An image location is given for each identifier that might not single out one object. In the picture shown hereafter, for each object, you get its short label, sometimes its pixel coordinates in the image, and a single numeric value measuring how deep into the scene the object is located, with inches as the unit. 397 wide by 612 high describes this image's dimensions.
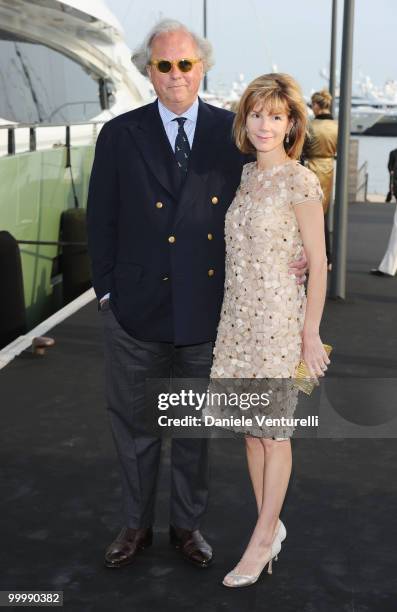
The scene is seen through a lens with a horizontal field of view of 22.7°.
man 149.4
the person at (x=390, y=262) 436.8
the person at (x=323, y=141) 430.0
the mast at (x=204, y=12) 1974.7
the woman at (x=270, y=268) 140.5
